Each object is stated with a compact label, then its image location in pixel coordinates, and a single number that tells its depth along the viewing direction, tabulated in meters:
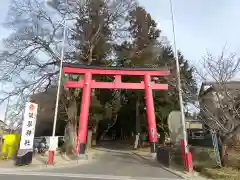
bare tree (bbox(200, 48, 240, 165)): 8.10
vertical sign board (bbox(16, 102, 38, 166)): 9.65
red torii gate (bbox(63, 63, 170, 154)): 13.64
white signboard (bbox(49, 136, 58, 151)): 10.10
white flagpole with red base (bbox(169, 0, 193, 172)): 8.42
